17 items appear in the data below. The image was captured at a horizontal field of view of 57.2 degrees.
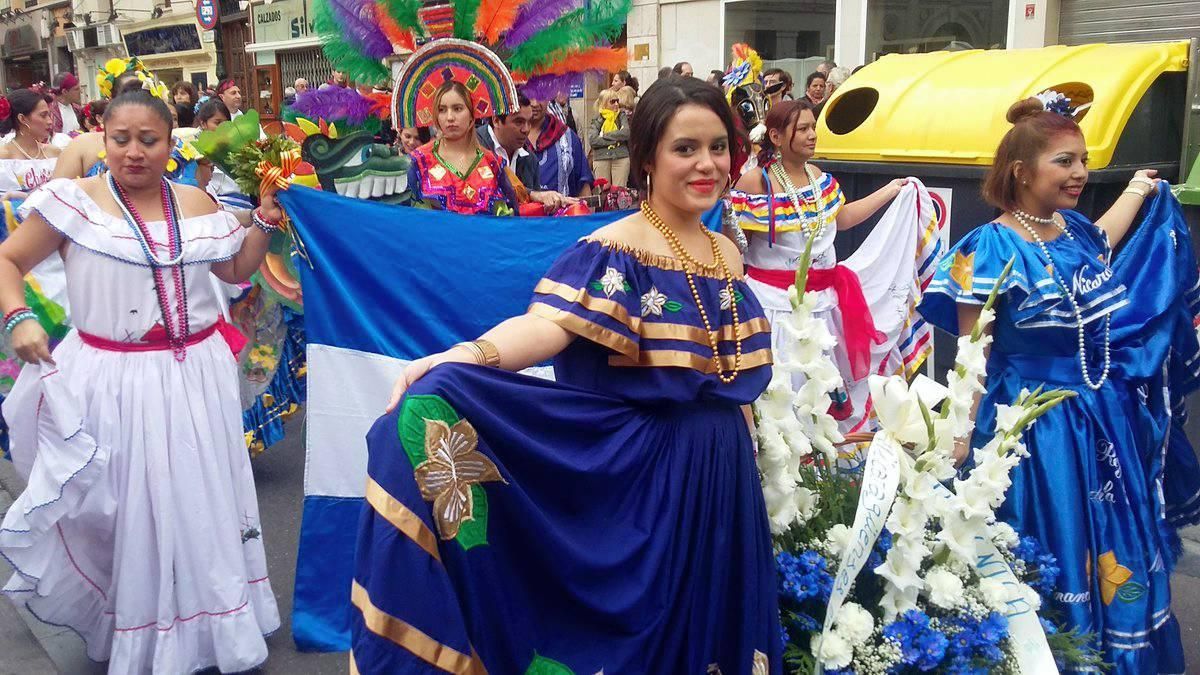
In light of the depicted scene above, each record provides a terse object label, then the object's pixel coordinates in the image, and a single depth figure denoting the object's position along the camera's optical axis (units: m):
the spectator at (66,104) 12.77
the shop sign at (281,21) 27.19
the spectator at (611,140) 11.16
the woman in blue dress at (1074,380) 3.17
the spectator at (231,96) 11.29
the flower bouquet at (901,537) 2.44
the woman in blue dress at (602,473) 2.04
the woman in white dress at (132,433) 3.49
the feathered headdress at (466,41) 4.95
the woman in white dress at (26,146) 7.34
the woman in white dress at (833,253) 5.17
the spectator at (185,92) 11.11
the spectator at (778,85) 9.20
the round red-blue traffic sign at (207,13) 28.67
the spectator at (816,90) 10.48
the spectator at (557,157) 6.98
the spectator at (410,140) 6.33
